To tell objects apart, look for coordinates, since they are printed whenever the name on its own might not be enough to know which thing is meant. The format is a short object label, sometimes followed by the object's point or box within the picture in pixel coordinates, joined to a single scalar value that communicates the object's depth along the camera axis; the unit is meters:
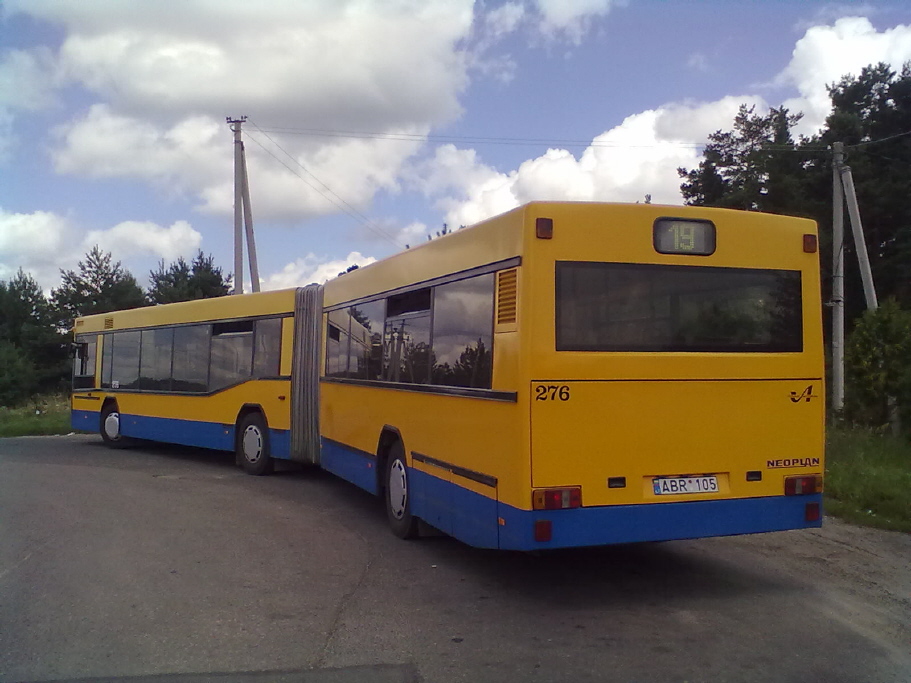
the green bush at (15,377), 50.59
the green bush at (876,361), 16.28
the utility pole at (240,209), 26.98
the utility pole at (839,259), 20.73
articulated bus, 6.14
